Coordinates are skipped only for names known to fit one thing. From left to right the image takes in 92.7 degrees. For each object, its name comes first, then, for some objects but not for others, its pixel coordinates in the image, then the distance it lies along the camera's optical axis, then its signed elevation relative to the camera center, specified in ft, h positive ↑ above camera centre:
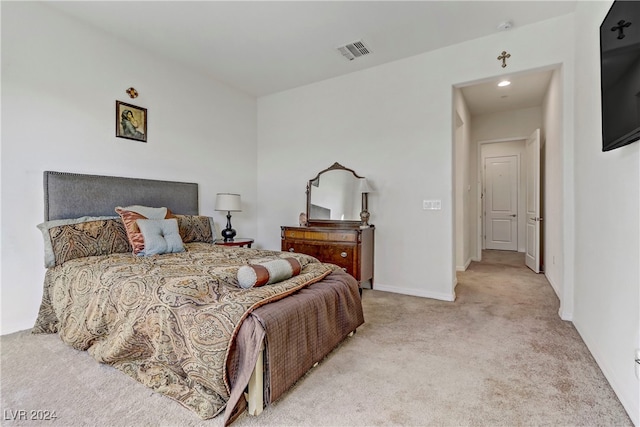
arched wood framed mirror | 13.29 +0.68
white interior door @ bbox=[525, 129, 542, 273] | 15.25 +0.48
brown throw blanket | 4.84 -2.28
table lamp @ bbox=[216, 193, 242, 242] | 13.11 +0.33
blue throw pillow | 8.80 -0.72
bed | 4.94 -1.84
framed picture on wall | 10.59 +3.25
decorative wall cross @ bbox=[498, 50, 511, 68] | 10.26 +5.29
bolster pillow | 6.15 -1.27
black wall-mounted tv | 4.49 +2.30
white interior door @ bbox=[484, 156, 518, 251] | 21.75 +0.77
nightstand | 12.53 -1.25
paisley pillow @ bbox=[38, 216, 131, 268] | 8.07 -0.72
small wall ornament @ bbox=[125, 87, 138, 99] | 10.87 +4.31
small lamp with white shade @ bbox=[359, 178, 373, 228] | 12.53 +0.56
